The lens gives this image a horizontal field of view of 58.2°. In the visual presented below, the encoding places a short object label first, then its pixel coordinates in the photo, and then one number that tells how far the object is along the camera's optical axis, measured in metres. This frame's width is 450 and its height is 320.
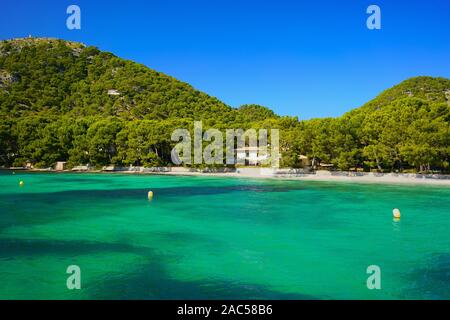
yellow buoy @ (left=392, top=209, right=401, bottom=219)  23.48
